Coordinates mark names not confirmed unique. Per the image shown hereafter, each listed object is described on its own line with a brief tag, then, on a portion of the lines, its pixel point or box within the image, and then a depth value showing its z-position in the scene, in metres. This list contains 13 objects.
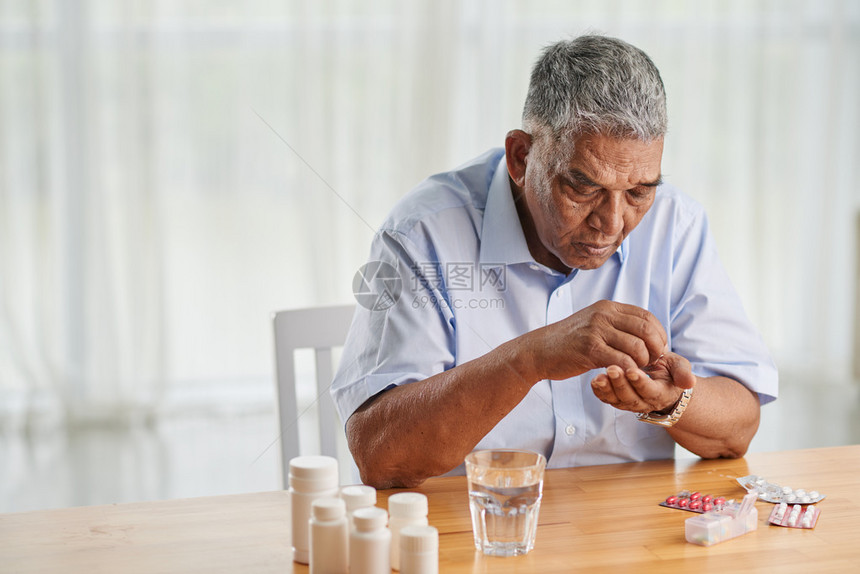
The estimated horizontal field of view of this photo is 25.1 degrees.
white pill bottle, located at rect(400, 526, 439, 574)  1.67
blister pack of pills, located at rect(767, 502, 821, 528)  1.84
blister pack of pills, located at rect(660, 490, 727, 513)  1.87
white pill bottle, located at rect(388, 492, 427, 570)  1.70
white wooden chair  2.12
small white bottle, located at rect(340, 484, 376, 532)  1.71
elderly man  1.95
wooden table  1.75
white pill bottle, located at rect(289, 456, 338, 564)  1.72
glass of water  1.75
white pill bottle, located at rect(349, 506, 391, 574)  1.67
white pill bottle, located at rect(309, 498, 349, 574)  1.69
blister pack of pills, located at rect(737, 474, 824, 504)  1.89
